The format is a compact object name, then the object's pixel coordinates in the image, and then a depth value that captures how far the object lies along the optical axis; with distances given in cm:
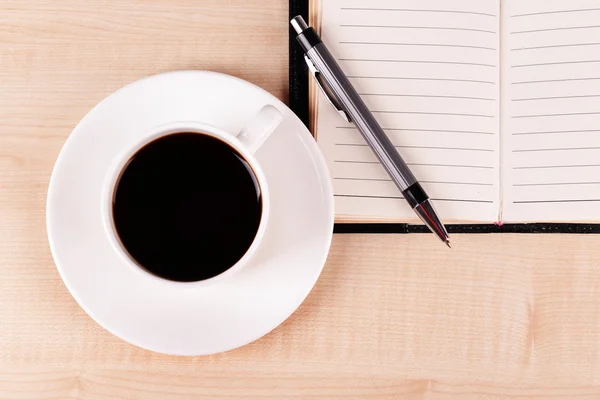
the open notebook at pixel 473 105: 66
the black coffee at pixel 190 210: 59
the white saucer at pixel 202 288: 60
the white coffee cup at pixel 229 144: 55
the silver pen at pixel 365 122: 64
